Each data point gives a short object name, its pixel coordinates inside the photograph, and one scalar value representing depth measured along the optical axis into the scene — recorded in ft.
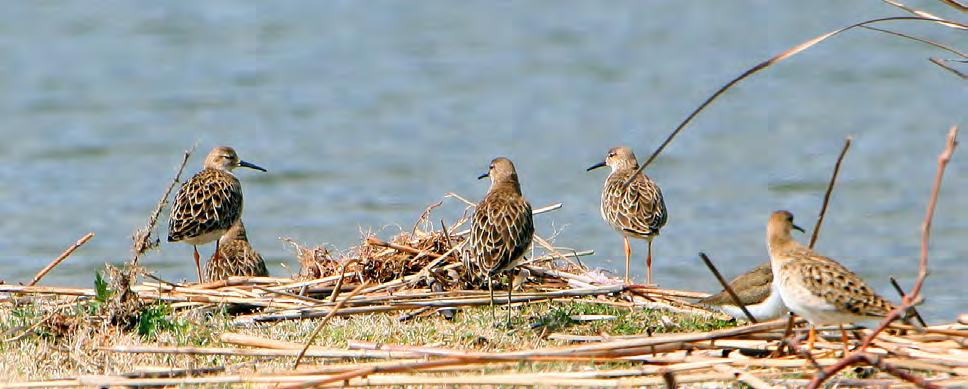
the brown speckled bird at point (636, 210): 76.84
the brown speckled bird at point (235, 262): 78.23
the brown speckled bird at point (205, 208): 76.33
